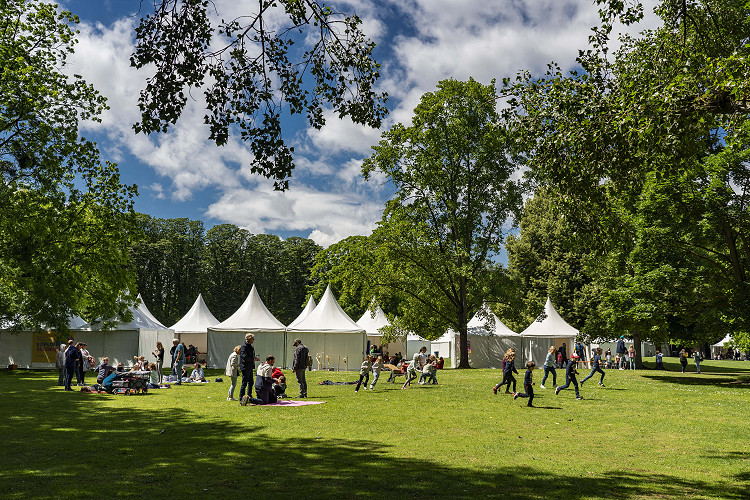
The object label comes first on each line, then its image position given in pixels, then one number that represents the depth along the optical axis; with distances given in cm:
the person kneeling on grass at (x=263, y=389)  1470
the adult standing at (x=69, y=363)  1875
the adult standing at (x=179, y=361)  2161
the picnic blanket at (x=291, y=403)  1495
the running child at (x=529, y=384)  1455
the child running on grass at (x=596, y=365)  1932
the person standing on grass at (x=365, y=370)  1897
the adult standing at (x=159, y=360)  2238
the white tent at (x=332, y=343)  3156
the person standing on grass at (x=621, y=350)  3591
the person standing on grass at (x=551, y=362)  1864
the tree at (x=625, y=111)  736
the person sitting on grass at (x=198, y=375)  2314
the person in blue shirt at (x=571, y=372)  1702
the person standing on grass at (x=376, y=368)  1920
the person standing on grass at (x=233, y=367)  1540
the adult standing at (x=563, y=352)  3011
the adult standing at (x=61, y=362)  2126
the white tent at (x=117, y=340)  3067
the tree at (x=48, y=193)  1777
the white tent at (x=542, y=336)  3569
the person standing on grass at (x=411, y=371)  1988
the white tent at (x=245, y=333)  3169
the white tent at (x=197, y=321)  3758
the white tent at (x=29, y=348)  3084
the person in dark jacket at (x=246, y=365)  1460
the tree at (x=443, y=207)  3344
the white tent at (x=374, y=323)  3856
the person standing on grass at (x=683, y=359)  3238
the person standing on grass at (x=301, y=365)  1634
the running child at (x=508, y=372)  1748
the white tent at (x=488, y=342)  3538
